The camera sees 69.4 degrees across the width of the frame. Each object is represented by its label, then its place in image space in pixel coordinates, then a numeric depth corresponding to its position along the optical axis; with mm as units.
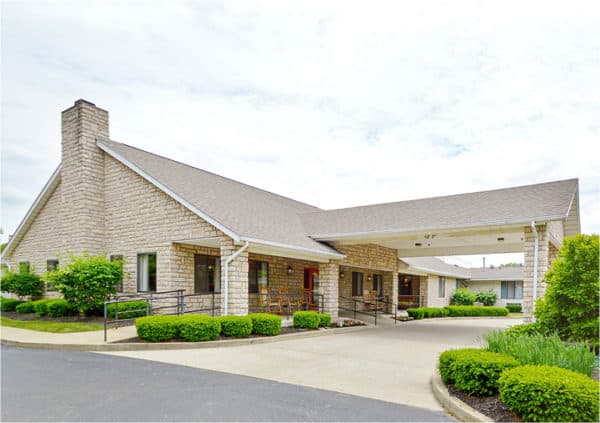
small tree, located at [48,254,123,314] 14688
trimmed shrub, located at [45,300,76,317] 15570
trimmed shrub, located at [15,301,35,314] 17328
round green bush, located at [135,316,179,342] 10484
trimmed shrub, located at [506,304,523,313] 34250
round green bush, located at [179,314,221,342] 10613
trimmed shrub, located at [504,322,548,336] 8508
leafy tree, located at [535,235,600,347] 7785
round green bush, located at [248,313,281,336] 12070
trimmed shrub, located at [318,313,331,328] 14523
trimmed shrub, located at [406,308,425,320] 22406
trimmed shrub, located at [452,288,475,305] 32375
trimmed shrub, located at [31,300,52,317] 16016
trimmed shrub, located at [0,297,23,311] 18812
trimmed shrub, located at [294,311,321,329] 13992
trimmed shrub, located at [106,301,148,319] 13836
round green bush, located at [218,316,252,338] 11375
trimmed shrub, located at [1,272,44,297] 18672
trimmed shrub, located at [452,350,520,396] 5816
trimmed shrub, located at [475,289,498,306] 35031
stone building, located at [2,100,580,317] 12867
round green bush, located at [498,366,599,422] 4695
